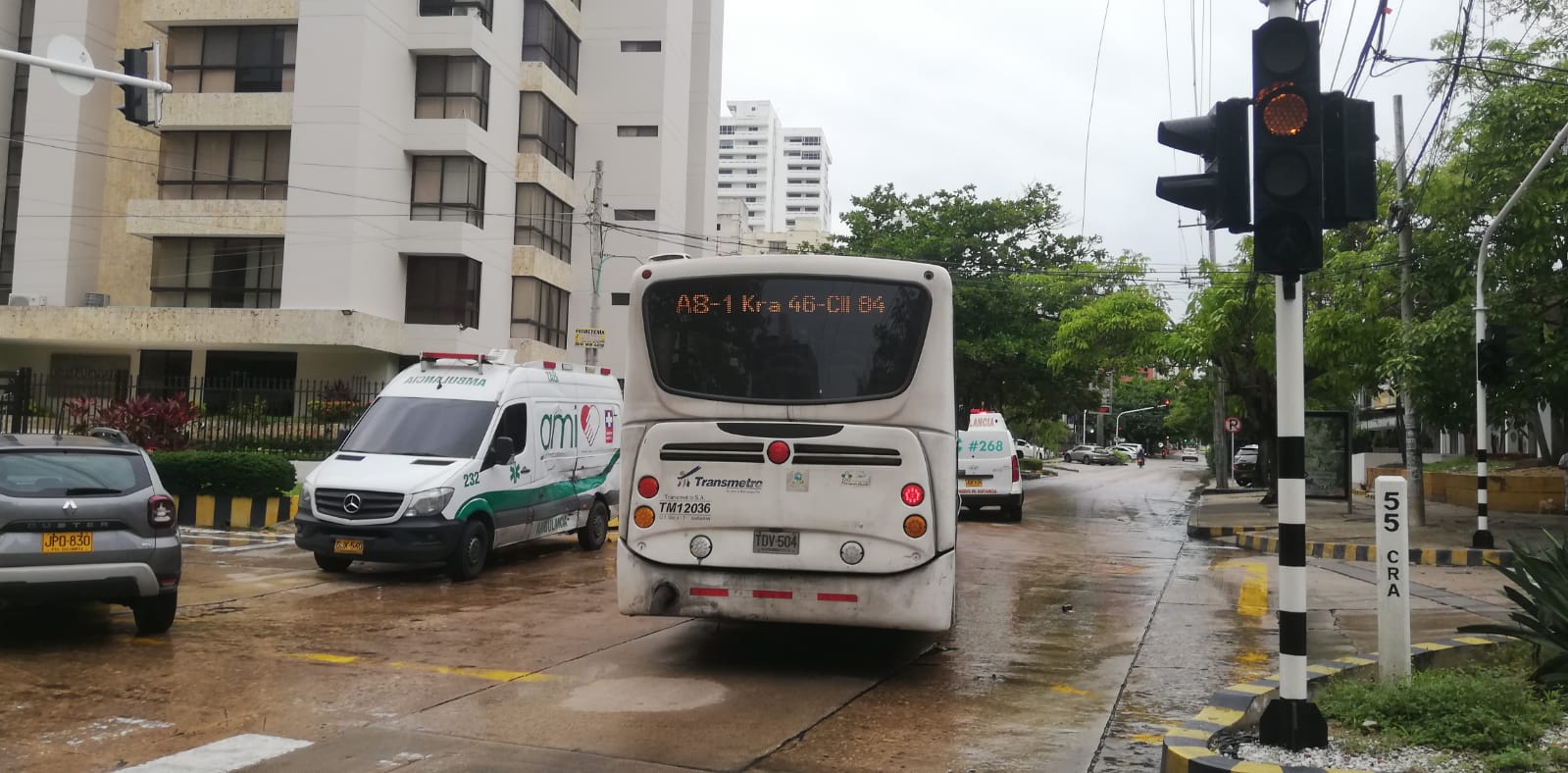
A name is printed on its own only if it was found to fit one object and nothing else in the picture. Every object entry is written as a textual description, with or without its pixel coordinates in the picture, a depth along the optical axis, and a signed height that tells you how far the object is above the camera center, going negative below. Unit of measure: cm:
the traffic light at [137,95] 1517 +454
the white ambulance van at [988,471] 2352 -21
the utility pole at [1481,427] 1559 +69
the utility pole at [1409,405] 1822 +109
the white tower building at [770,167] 15988 +4119
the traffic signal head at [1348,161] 530 +145
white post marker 610 -55
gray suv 768 -66
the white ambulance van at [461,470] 1165 -29
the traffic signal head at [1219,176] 543 +142
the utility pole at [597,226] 2623 +525
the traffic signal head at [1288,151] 524 +147
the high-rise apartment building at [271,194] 2875 +653
